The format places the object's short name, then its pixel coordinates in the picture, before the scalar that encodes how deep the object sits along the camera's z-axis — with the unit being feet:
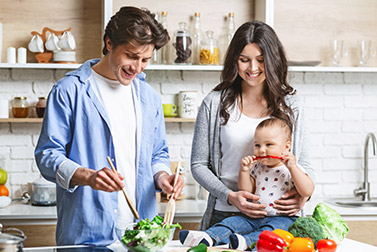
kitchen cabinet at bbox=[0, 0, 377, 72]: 11.04
